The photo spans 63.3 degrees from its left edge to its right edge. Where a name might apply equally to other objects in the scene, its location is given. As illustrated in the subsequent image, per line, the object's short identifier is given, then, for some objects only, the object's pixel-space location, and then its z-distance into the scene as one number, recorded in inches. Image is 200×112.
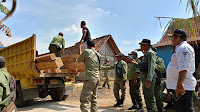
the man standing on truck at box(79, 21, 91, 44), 218.0
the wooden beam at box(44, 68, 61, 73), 204.1
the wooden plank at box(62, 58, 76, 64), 221.0
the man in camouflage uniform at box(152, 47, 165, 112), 176.7
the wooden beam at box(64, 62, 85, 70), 219.1
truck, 191.8
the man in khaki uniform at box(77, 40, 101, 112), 152.2
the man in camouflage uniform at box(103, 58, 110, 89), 421.4
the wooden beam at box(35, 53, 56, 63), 180.4
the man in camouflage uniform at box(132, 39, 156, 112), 137.9
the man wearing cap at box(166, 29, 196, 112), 90.8
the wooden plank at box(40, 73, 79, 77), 197.8
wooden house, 641.4
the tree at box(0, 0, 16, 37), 344.1
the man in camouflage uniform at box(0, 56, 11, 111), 104.2
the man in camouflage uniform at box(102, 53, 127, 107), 223.9
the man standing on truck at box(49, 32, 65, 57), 224.4
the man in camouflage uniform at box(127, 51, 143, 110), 198.1
